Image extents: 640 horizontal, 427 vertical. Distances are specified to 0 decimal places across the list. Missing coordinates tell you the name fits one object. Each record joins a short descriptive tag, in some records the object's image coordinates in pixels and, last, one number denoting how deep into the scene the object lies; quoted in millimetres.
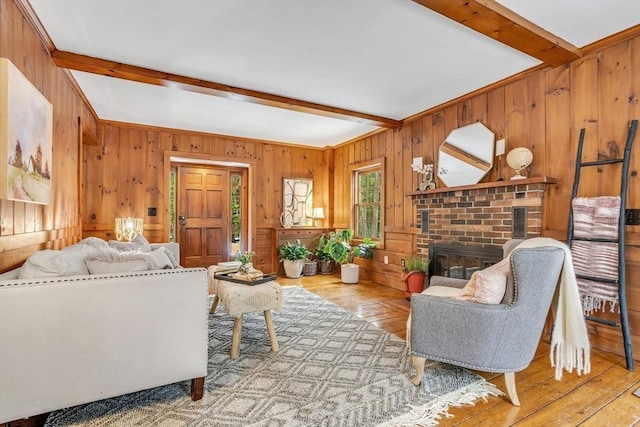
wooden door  5867
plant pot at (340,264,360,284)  5129
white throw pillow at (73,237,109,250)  2382
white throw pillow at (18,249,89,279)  1564
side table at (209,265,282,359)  2420
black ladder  2285
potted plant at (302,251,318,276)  5766
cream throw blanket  1818
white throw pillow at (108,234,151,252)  2988
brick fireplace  3010
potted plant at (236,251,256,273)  2891
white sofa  1449
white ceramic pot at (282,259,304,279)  5535
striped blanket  2409
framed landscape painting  1844
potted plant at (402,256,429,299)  3980
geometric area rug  1710
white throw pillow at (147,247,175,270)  1837
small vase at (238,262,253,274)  2871
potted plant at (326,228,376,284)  5141
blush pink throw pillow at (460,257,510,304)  1838
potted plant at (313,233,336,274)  5902
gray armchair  1749
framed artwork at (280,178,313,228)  6078
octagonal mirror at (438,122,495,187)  3504
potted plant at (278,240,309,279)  5543
